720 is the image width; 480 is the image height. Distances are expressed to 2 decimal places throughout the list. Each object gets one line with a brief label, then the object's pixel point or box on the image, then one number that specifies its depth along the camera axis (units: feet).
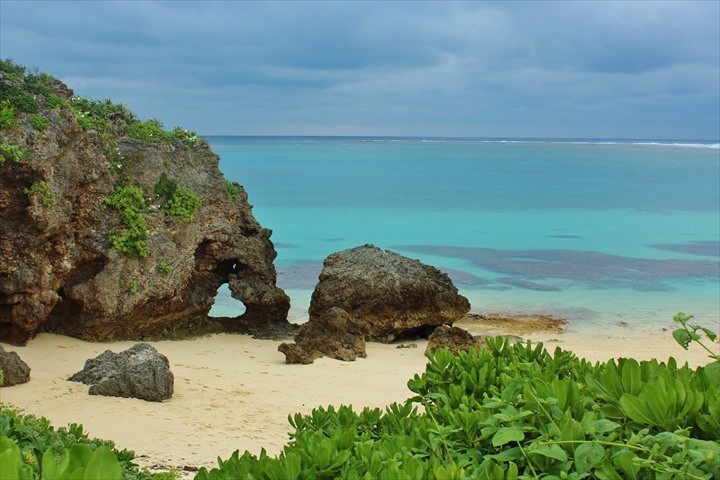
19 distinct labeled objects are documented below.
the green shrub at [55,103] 33.88
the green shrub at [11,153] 30.60
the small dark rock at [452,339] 37.83
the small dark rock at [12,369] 26.78
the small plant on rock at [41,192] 31.73
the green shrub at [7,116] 31.32
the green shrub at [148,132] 40.16
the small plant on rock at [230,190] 42.20
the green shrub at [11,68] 34.63
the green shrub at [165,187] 39.17
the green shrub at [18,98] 32.50
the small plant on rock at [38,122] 32.09
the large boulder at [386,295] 42.29
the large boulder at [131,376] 26.61
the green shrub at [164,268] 37.32
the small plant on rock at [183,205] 38.93
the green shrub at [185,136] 42.01
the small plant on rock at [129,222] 36.01
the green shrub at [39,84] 34.27
